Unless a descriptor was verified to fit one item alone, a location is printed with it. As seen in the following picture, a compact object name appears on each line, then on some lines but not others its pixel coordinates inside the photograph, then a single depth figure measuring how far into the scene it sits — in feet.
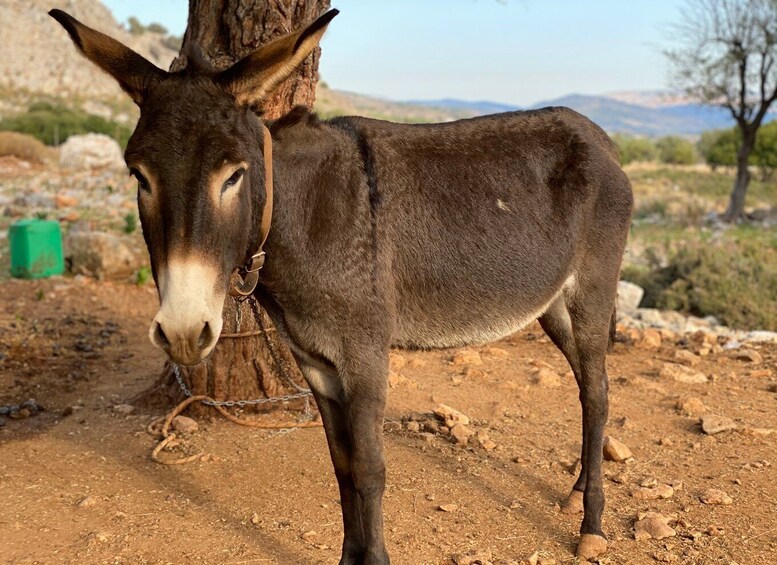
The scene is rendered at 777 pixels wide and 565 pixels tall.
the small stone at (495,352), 21.15
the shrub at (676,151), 133.18
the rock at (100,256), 29.58
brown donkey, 7.50
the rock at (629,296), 31.09
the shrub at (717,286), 28.66
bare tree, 72.13
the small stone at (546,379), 18.57
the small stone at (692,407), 16.79
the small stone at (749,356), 20.71
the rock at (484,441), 15.12
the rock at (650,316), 29.03
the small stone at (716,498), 12.64
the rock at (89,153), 63.26
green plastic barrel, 28.60
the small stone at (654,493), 13.01
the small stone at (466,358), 20.20
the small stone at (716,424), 15.60
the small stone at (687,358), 20.75
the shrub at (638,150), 146.30
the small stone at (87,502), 12.61
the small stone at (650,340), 22.81
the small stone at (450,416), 15.98
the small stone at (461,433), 15.33
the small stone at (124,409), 17.24
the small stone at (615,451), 14.39
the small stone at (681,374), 19.13
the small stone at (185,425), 15.93
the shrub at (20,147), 62.59
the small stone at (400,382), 18.54
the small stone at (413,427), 15.93
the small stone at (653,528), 11.66
